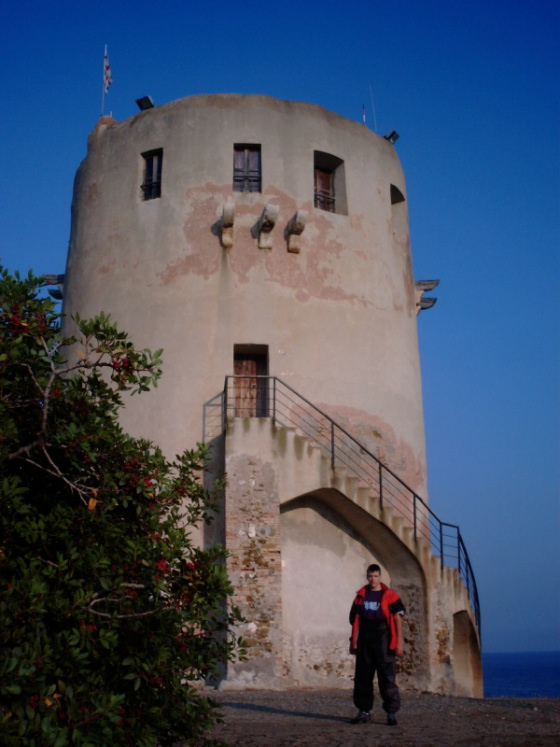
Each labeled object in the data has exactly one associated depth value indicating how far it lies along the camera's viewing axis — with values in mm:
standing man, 9594
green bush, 5973
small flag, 21444
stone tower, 15695
